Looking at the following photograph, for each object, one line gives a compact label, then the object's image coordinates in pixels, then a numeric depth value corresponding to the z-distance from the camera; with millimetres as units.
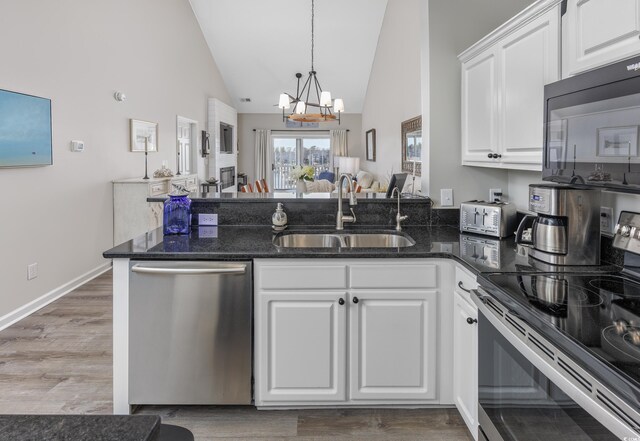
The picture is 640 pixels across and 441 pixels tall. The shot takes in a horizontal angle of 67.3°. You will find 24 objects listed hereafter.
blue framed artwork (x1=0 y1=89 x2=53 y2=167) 3520
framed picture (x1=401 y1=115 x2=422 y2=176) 6538
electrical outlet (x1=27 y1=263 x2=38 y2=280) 3898
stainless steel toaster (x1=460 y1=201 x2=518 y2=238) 2537
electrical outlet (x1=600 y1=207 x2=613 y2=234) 2016
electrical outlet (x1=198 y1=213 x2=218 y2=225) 2951
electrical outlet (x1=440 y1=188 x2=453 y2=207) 2920
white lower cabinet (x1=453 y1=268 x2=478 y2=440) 1981
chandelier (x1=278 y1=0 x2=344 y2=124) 6657
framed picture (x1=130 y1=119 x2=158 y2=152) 6027
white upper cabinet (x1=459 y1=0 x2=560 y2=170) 1941
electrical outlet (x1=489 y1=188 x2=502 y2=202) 2883
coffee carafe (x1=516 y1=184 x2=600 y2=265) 1949
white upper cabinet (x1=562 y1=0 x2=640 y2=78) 1432
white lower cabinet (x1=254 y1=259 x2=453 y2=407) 2211
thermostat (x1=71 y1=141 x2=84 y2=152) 4605
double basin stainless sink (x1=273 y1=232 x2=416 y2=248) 2797
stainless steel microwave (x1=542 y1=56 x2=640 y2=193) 1374
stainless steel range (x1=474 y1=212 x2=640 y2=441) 1002
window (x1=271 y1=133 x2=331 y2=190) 12289
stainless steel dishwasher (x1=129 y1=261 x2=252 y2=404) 2184
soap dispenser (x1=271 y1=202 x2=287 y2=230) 2764
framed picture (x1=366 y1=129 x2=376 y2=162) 10224
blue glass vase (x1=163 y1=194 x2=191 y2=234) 2697
